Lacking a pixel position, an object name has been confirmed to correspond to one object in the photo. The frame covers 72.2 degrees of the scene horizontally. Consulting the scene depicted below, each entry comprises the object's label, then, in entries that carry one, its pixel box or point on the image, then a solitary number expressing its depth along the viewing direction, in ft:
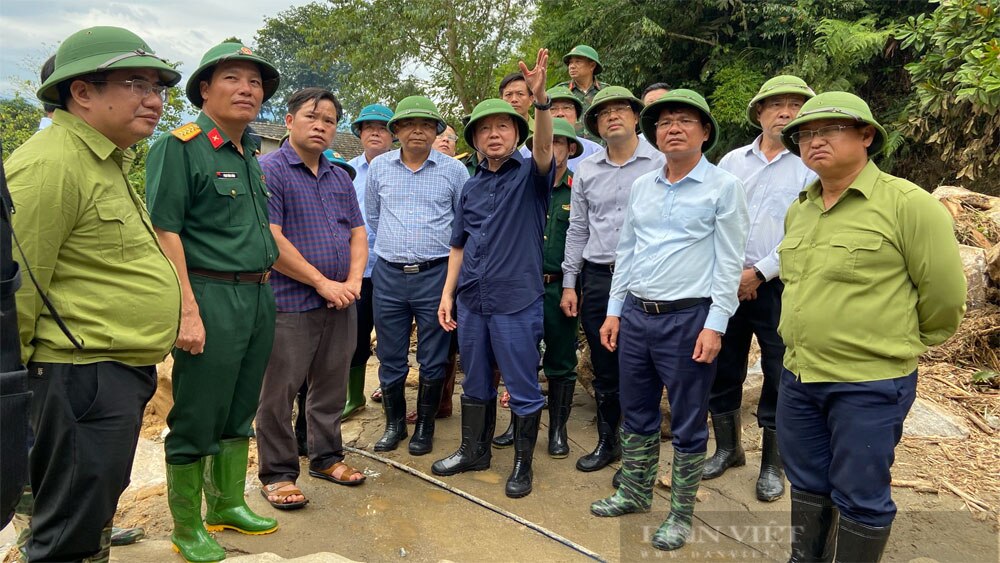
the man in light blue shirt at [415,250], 15.07
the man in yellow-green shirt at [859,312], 8.70
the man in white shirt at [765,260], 12.64
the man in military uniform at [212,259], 9.93
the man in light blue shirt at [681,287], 11.10
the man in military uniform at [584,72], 20.21
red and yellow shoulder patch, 10.14
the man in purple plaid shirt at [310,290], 12.39
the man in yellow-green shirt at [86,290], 7.55
